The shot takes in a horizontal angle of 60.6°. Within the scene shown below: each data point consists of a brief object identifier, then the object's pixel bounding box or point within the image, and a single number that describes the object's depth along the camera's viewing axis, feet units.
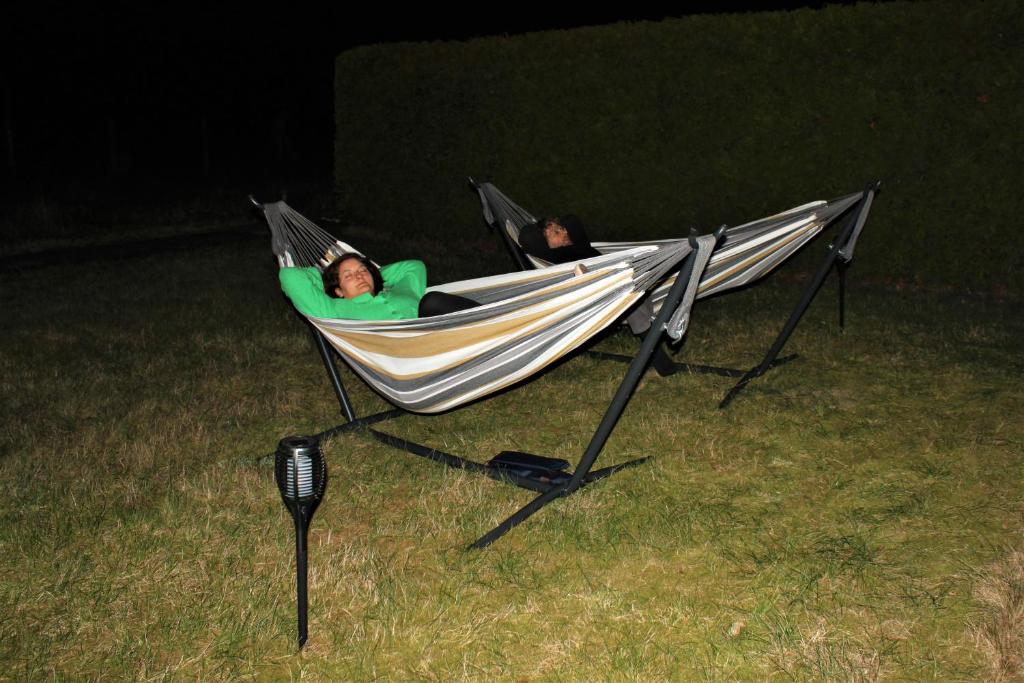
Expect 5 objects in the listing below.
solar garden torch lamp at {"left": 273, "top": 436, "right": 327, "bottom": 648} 6.42
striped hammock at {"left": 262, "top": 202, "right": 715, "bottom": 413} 8.67
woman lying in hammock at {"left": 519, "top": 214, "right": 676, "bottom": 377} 14.40
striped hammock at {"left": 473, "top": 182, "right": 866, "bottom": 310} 12.73
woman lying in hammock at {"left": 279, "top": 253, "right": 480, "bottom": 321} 10.85
